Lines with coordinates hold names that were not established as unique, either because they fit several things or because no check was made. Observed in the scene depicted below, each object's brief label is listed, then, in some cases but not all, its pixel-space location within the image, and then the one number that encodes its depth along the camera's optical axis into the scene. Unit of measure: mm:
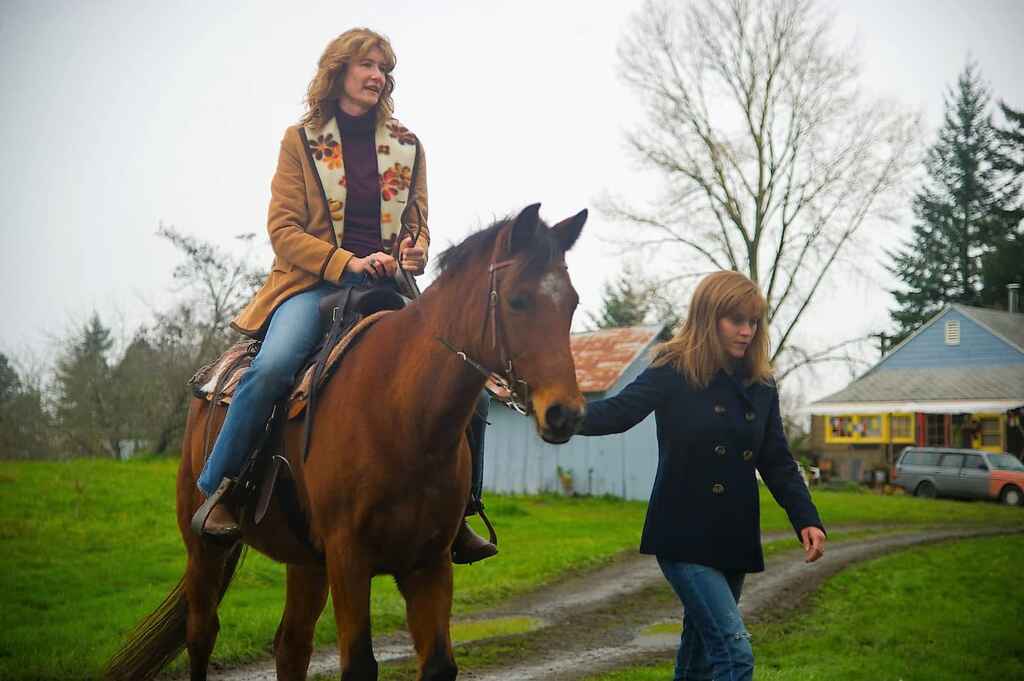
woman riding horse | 4547
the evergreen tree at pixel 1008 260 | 50625
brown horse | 3617
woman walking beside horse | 4262
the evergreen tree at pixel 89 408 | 29969
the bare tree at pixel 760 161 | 29422
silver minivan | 30922
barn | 26688
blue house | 38531
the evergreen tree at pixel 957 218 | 54406
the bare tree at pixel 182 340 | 28828
